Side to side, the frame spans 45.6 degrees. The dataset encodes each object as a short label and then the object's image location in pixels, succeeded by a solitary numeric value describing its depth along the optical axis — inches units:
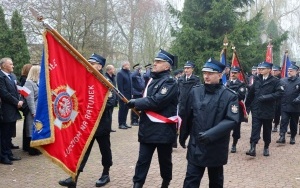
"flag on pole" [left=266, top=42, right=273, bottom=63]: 601.9
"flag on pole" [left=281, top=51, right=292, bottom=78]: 567.1
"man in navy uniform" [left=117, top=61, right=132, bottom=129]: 454.0
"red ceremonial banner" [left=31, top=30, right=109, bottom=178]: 196.5
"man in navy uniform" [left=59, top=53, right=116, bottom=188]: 225.6
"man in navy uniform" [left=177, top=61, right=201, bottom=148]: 346.0
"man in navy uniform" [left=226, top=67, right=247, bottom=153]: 331.6
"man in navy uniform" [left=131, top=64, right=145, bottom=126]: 493.0
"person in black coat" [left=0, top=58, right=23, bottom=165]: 286.5
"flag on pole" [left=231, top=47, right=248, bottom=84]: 375.6
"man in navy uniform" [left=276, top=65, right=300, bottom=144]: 375.6
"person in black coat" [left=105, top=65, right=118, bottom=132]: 416.0
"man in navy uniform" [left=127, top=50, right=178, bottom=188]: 199.2
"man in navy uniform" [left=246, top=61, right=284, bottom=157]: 311.3
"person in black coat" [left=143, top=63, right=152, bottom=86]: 569.9
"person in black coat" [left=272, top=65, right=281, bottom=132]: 451.5
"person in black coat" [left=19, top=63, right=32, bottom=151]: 327.6
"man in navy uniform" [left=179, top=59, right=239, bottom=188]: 169.0
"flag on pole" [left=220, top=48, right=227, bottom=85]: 395.8
